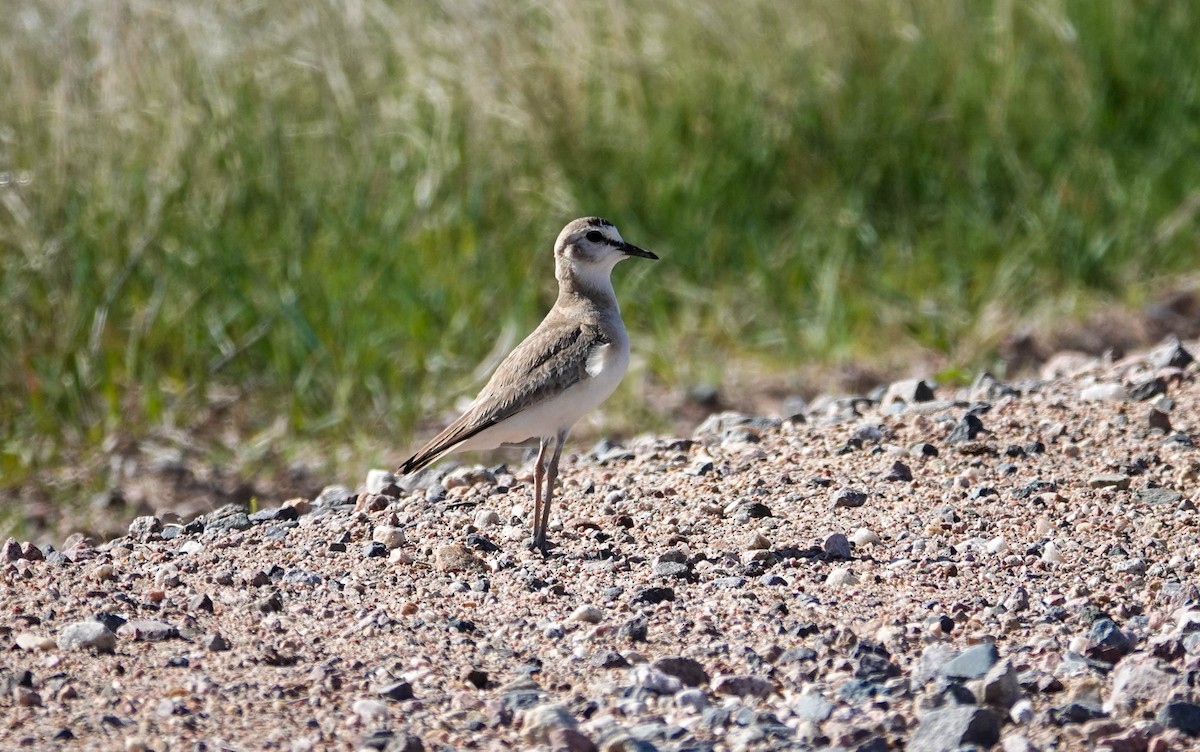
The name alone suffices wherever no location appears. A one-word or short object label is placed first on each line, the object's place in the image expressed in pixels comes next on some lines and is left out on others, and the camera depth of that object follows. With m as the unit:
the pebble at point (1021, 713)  7.23
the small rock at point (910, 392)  12.98
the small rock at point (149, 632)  8.34
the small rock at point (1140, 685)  7.37
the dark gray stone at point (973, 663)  7.66
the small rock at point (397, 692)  7.60
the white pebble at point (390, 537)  9.97
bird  9.96
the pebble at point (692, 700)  7.48
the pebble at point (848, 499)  10.41
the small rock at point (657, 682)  7.62
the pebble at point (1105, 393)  12.44
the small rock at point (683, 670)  7.76
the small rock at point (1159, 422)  11.53
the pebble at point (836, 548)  9.51
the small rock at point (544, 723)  7.15
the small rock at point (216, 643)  8.17
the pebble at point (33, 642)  8.25
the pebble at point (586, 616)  8.55
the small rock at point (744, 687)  7.65
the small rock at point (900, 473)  10.86
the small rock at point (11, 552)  9.80
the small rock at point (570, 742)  7.02
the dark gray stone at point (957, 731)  6.96
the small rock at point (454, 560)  9.53
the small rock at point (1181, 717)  7.12
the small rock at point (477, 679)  7.77
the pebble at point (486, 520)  10.57
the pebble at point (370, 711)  7.34
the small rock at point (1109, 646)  7.99
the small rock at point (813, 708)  7.32
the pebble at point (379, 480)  11.79
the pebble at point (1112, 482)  10.52
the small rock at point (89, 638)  8.23
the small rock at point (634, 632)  8.28
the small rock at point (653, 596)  8.83
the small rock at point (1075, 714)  7.22
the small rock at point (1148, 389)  12.45
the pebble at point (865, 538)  9.73
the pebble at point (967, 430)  11.53
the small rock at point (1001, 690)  7.37
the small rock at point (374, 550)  9.77
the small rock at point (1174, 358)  13.23
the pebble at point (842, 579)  9.05
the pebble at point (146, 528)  10.59
